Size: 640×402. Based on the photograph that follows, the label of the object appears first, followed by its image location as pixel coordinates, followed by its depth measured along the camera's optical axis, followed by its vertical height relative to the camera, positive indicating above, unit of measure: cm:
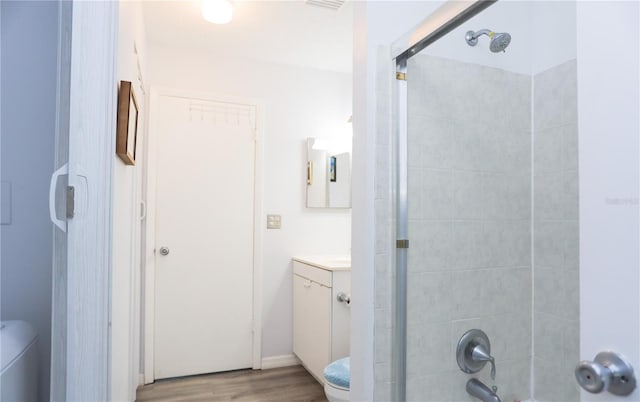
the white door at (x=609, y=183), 57 +4
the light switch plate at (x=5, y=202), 106 +1
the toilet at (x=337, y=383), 182 -87
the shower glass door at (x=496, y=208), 148 +0
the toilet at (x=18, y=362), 87 -39
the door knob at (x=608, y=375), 56 -26
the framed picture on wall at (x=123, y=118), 122 +29
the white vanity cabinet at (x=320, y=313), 238 -72
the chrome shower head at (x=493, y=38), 148 +68
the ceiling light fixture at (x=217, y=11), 209 +112
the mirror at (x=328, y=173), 311 +29
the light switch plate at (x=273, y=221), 300 -12
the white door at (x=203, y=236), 275 -23
